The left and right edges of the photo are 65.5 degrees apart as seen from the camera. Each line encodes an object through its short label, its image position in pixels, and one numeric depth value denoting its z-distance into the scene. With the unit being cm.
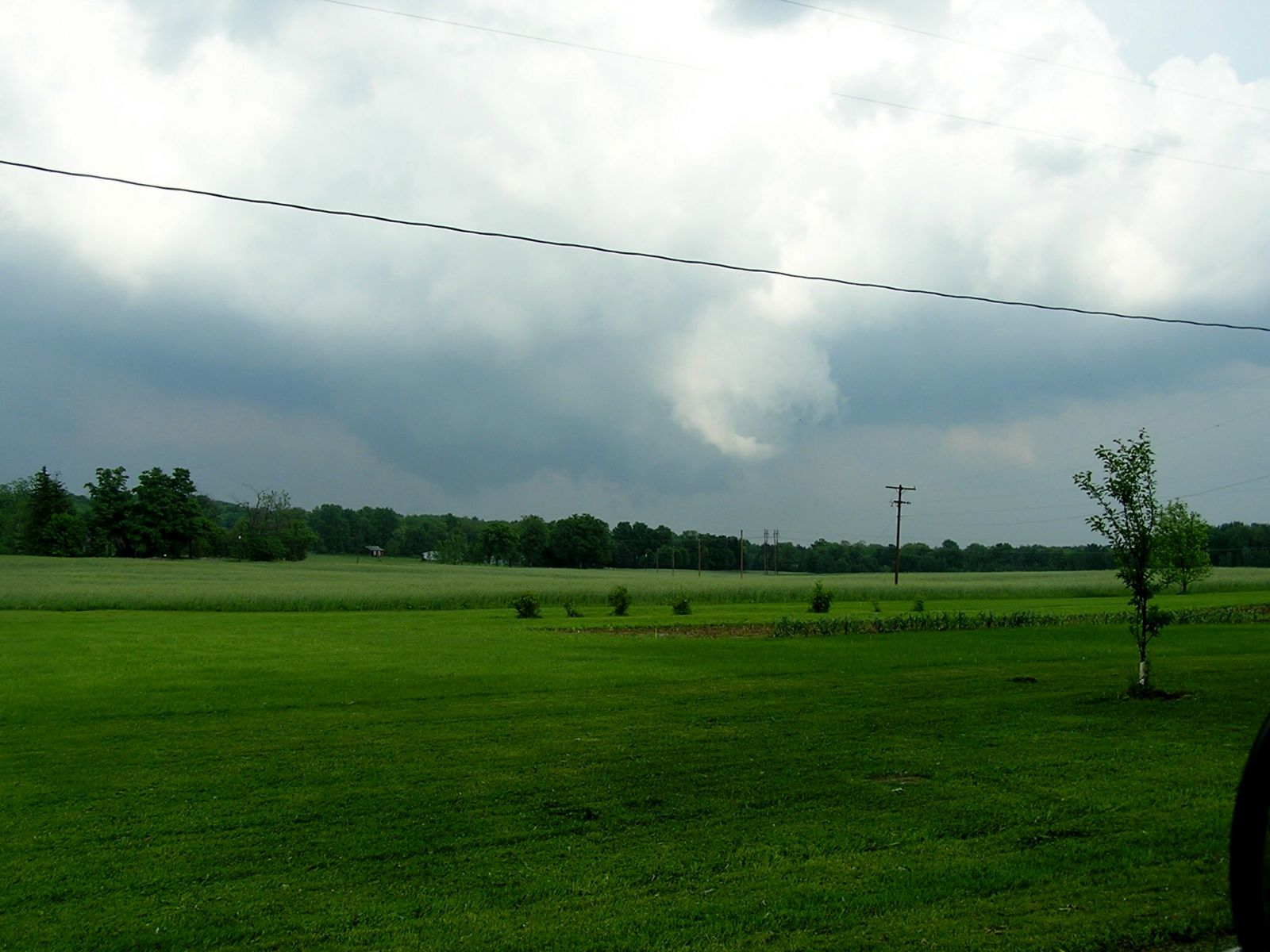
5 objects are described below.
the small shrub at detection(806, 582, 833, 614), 4800
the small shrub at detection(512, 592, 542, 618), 4241
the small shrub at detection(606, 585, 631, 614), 4534
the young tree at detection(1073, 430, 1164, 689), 1580
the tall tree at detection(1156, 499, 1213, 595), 5281
